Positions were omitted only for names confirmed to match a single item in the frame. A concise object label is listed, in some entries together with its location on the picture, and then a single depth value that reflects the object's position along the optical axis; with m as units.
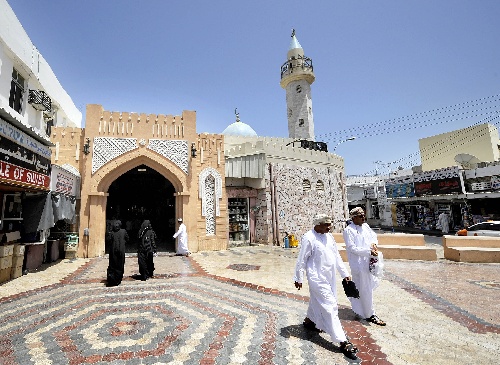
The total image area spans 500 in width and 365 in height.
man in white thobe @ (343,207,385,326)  4.09
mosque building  11.24
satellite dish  21.49
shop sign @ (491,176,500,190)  17.45
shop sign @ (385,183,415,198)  23.09
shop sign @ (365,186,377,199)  31.03
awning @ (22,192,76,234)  7.99
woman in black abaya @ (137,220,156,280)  6.99
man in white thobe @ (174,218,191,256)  11.11
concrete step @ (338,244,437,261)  9.49
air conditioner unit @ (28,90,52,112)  13.54
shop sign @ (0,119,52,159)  6.07
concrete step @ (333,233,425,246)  10.77
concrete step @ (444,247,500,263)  8.95
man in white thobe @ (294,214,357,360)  3.38
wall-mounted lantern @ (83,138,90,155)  11.13
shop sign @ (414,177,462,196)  19.29
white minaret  23.06
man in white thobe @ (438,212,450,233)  20.28
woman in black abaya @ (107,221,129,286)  6.43
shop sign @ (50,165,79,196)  8.70
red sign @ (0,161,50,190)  6.04
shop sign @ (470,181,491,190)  17.94
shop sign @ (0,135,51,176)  6.12
